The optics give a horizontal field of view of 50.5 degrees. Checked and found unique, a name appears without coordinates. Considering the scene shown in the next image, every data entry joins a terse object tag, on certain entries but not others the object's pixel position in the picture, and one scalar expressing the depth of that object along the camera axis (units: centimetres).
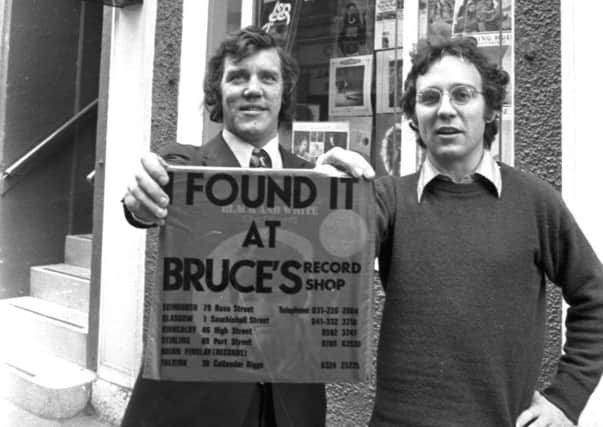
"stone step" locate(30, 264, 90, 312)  552
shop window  338
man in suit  167
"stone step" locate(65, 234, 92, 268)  610
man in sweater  161
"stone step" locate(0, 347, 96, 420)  463
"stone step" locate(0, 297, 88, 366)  515
